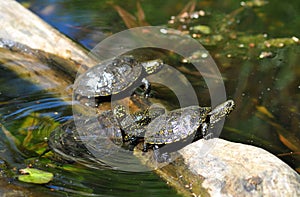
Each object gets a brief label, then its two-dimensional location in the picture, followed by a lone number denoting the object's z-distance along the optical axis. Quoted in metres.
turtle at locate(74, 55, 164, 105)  8.80
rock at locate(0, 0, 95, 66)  9.73
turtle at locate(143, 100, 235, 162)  7.24
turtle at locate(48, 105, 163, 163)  7.56
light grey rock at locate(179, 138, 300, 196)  6.28
